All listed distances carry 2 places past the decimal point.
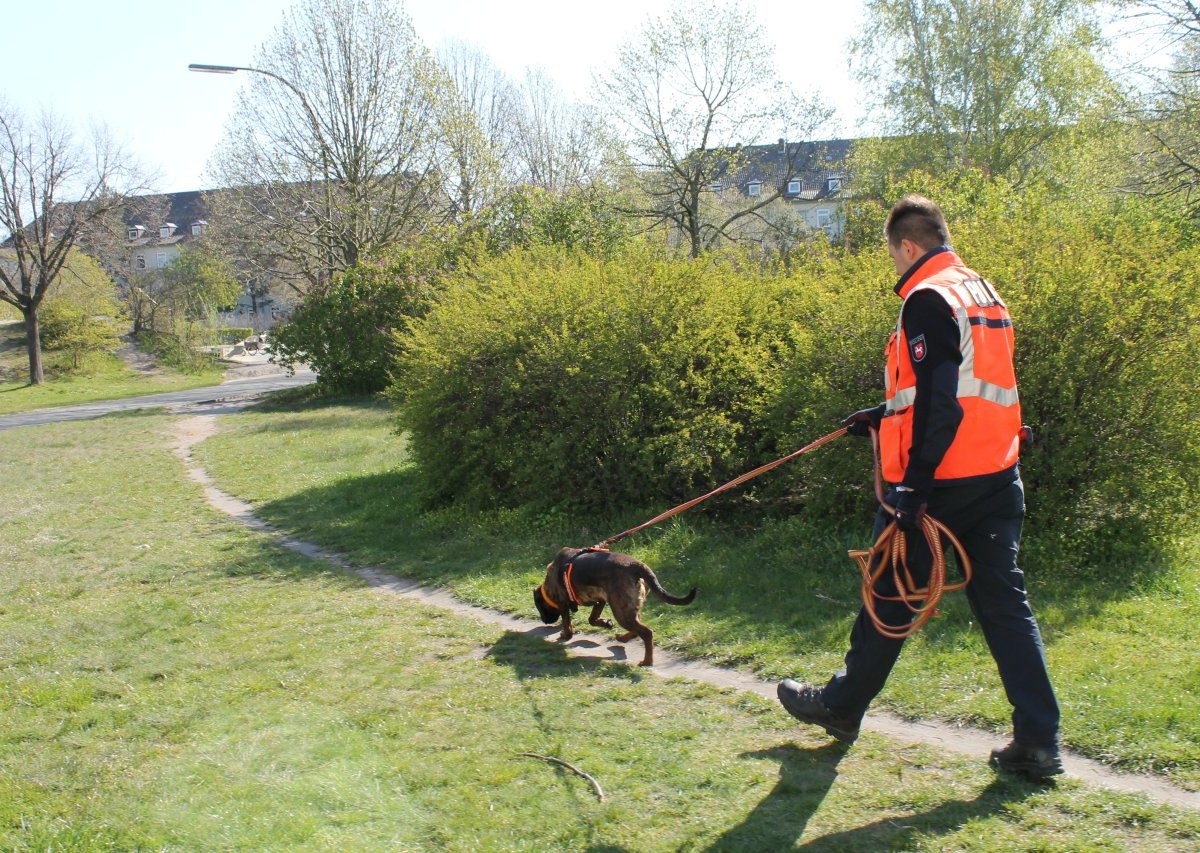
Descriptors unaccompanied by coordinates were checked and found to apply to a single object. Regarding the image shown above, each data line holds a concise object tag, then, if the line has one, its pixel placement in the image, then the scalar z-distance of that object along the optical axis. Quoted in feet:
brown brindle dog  18.86
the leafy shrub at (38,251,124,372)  140.56
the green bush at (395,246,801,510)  28.94
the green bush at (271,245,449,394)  82.17
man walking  12.16
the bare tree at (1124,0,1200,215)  59.00
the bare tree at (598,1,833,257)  90.07
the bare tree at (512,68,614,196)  143.02
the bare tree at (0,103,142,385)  123.65
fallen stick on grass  12.95
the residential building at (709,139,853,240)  92.99
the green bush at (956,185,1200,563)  21.49
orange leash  15.63
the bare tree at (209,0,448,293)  103.40
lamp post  102.91
